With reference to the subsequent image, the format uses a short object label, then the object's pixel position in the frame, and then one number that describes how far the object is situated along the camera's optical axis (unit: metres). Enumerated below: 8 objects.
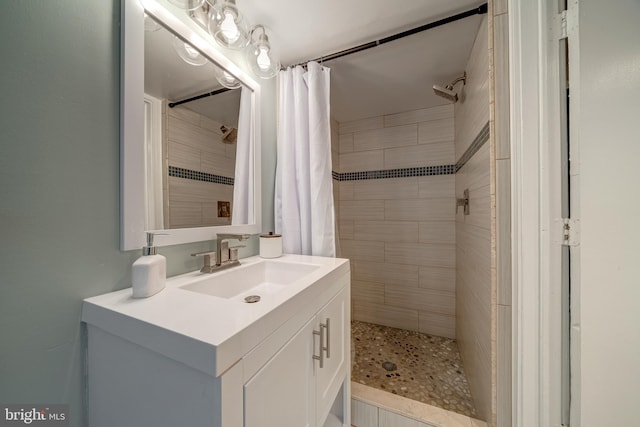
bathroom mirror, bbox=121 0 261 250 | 0.67
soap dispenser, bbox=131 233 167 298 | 0.57
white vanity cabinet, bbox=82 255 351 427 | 0.39
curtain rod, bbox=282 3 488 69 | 1.00
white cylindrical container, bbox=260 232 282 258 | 1.11
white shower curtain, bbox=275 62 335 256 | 1.27
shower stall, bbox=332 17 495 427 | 1.15
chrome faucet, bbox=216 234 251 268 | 0.90
